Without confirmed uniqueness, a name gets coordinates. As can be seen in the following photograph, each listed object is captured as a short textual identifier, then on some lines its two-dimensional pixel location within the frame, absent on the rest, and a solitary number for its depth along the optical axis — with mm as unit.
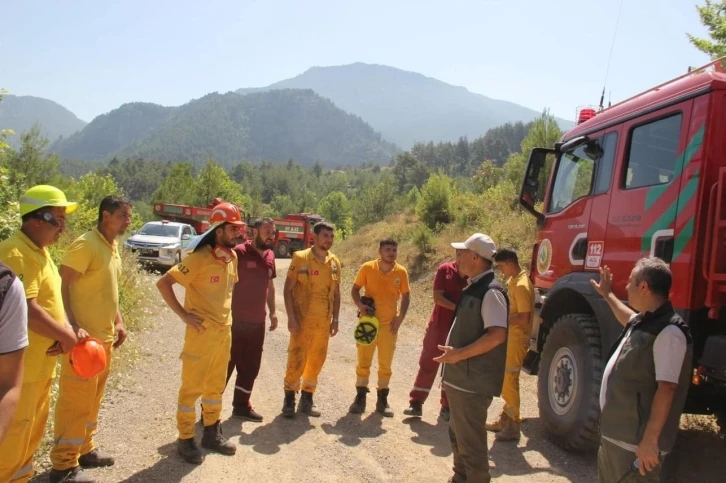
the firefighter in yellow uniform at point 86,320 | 3359
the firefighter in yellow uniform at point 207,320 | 3879
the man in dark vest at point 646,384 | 2416
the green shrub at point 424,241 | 17234
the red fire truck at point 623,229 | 3475
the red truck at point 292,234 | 29984
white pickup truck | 16047
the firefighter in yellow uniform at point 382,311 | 5328
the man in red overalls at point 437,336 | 5266
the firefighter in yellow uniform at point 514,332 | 4695
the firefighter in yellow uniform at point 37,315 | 2621
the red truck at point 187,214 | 25797
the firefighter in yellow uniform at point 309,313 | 5086
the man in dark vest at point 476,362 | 3252
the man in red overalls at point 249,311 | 4836
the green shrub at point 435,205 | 19900
